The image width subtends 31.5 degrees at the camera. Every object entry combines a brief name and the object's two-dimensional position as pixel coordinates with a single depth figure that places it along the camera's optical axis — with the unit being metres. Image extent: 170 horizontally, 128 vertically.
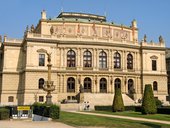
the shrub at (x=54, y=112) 30.72
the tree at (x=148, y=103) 40.08
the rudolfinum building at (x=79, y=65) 66.81
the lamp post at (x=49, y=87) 40.72
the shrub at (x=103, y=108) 52.49
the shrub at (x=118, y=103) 46.53
